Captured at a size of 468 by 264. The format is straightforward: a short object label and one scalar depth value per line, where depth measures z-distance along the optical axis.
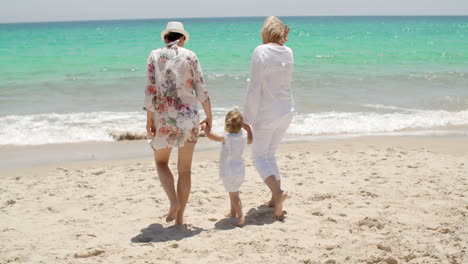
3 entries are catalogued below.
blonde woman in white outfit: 4.01
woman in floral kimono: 3.76
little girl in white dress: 4.02
